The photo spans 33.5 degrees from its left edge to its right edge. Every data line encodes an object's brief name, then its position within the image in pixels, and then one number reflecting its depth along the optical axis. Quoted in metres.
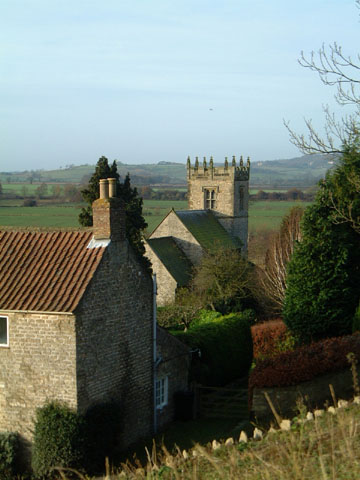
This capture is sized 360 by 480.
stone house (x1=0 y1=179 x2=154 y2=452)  16.83
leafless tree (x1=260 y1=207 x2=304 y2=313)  40.53
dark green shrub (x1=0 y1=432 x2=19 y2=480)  16.89
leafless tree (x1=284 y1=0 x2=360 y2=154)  16.88
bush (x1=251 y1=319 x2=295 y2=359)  27.36
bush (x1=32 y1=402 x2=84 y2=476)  16.53
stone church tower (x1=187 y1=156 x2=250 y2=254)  58.50
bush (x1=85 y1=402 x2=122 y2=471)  16.97
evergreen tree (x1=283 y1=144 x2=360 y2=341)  25.36
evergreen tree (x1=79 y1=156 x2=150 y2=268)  36.78
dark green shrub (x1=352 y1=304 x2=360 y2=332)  23.08
